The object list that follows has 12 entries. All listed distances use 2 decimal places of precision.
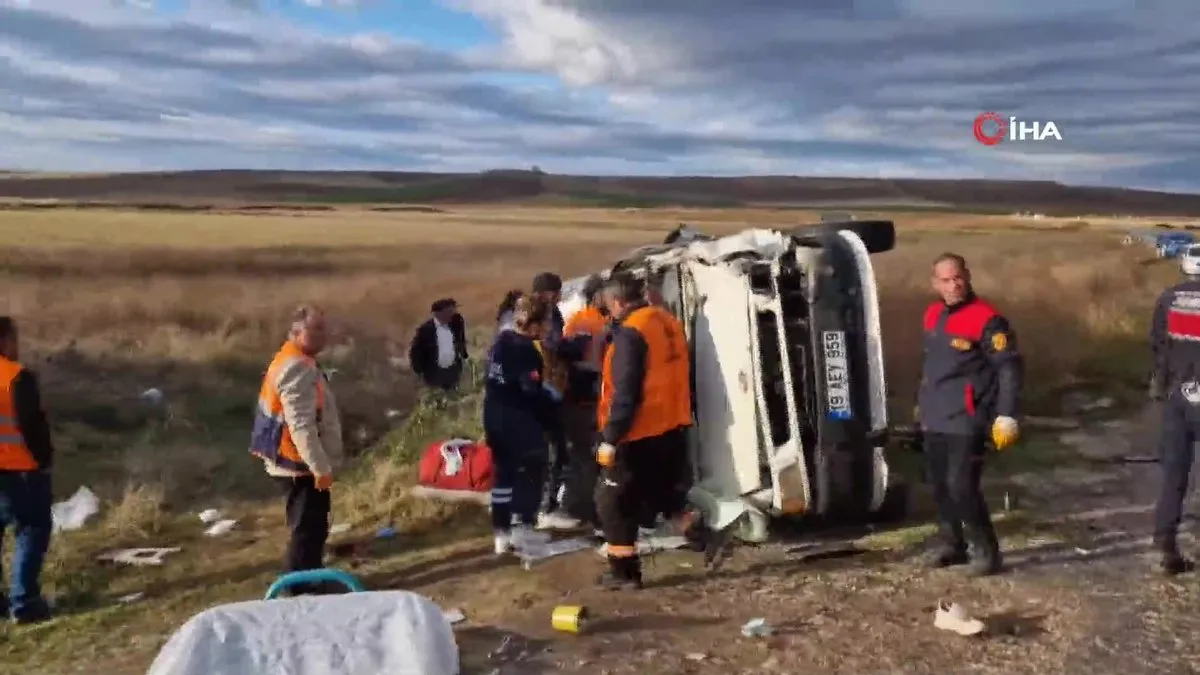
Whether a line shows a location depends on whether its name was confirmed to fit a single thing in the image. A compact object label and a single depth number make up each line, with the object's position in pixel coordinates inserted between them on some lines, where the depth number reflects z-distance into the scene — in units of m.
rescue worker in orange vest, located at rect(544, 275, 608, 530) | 6.91
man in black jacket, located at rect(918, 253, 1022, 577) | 5.25
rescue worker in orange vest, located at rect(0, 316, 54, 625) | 5.52
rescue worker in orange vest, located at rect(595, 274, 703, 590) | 5.41
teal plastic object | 3.93
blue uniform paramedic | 6.17
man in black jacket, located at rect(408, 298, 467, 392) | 9.45
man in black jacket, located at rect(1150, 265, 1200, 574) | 5.33
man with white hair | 5.29
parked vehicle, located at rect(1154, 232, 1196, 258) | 31.35
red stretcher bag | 7.39
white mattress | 3.25
